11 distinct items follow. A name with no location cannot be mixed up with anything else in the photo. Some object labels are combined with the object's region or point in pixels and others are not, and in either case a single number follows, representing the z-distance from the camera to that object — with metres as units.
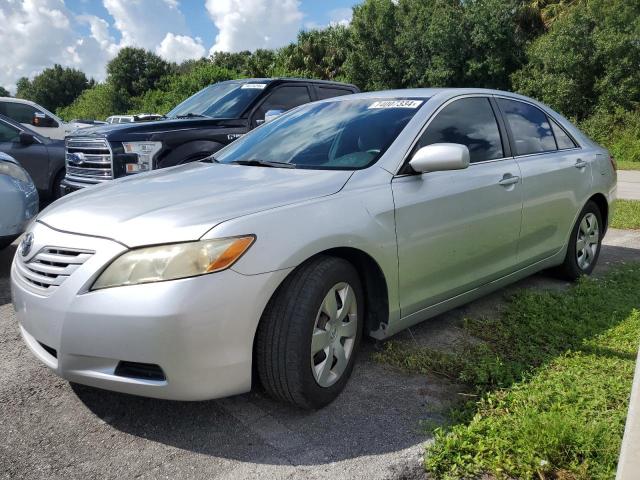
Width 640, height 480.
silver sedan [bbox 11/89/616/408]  2.30
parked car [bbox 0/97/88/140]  11.33
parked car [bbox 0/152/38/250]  4.79
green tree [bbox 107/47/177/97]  57.62
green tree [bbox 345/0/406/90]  32.00
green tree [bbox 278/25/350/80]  35.94
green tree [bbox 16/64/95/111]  78.62
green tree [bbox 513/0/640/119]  22.36
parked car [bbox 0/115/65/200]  7.86
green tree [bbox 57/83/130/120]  54.72
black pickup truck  6.02
